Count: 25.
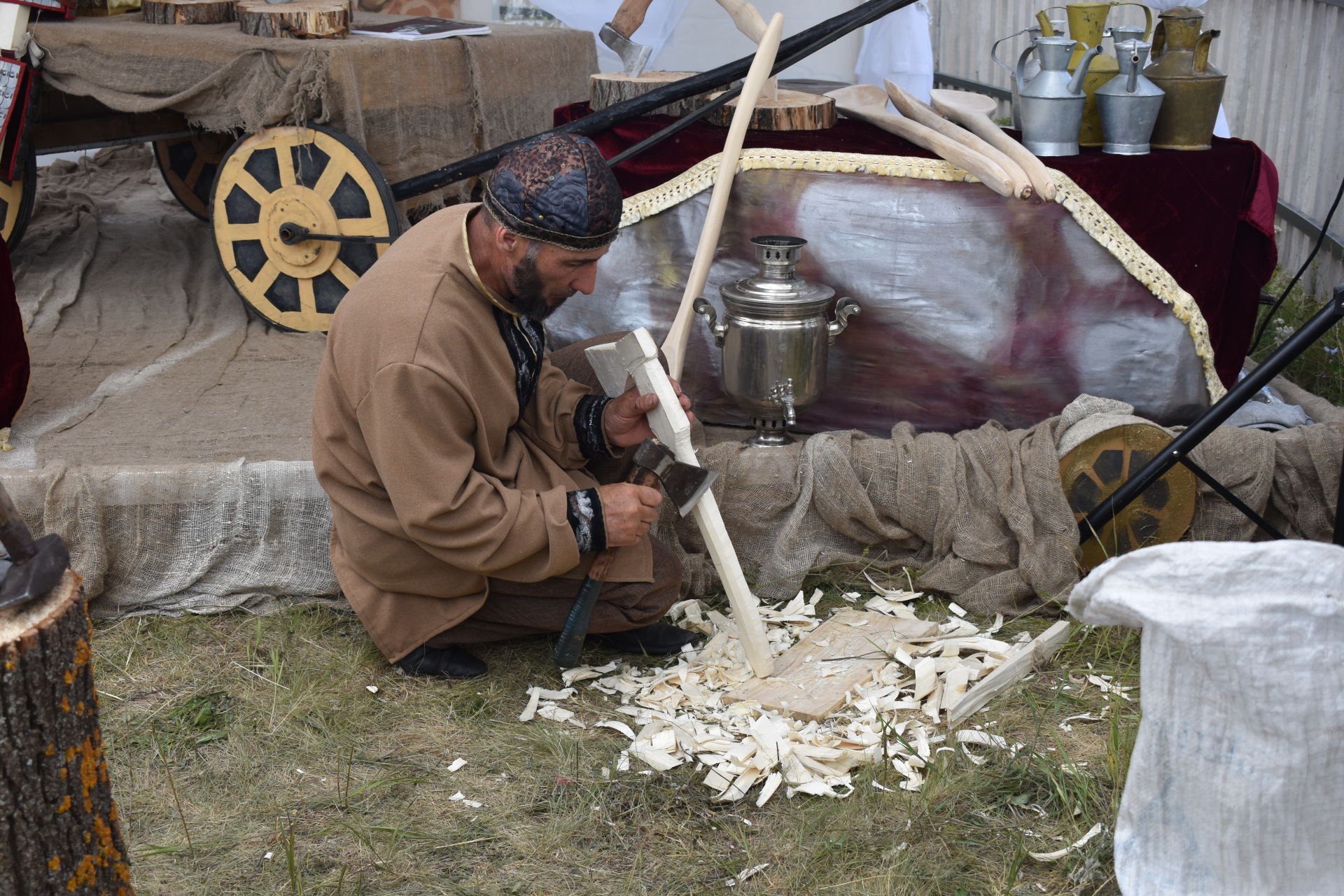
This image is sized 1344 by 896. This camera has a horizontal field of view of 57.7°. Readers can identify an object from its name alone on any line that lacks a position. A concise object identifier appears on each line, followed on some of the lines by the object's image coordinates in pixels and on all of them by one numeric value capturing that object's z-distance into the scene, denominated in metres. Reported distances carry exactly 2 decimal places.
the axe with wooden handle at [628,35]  3.91
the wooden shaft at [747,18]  3.57
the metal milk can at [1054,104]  3.42
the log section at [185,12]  4.38
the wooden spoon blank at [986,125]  3.23
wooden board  2.60
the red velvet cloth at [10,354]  3.27
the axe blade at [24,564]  1.54
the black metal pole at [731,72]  3.71
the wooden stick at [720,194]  3.09
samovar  3.23
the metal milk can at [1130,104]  3.40
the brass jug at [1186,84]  3.46
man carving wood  2.36
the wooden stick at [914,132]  3.17
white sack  1.70
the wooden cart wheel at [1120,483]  3.05
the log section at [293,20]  4.12
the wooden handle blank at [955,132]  3.17
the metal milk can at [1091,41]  3.55
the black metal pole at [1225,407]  2.62
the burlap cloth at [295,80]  3.94
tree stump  1.55
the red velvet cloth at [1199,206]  3.39
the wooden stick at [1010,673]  2.56
